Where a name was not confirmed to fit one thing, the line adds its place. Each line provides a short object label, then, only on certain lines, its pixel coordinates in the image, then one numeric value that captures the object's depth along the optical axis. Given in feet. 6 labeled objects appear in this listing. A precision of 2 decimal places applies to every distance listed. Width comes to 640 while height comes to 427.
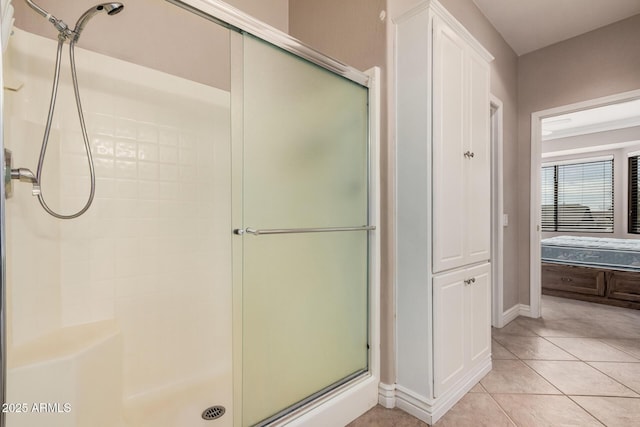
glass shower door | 4.27
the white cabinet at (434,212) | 5.35
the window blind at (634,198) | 16.47
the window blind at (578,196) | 17.79
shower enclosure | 4.14
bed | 11.17
